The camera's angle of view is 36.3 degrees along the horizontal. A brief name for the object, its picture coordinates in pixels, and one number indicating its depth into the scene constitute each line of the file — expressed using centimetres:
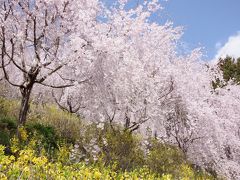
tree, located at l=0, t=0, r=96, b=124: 1124
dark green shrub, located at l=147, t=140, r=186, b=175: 1306
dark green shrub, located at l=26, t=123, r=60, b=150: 1248
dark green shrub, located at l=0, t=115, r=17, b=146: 1119
